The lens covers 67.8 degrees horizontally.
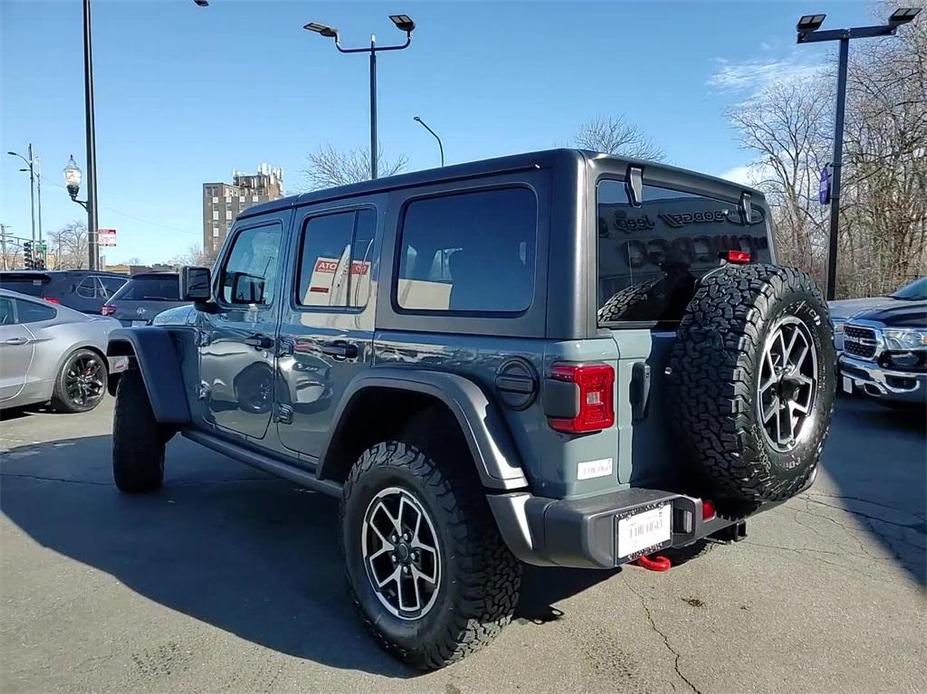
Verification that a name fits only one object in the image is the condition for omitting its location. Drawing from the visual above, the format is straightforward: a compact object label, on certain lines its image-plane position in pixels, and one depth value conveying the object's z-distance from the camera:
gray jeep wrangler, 2.48
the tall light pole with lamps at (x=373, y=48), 13.01
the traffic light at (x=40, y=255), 28.21
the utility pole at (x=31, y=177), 35.66
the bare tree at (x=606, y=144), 25.03
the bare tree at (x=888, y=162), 18.27
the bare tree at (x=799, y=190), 23.11
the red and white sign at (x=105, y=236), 15.85
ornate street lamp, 16.91
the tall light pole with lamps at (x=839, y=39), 11.50
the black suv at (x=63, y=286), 12.43
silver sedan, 7.37
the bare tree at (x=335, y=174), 22.61
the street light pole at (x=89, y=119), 14.83
